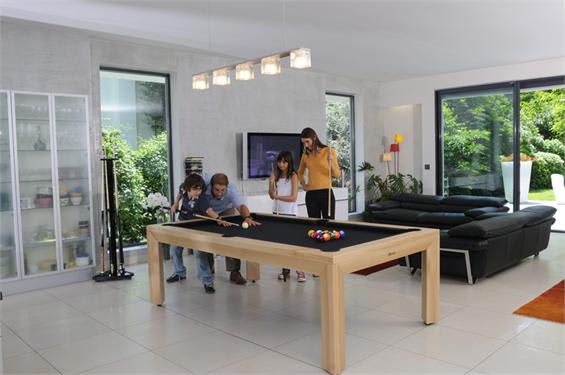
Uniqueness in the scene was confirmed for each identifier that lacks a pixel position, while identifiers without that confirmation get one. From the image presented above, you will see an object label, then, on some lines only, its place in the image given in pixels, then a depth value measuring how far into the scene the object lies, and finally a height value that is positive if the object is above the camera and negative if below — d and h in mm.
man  4699 -348
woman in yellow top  4824 -57
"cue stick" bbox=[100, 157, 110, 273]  5270 -521
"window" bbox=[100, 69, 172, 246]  5926 +425
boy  4625 -389
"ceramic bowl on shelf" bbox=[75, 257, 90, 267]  5227 -1004
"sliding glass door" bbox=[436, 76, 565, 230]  7867 +437
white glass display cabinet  4809 -148
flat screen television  6961 +270
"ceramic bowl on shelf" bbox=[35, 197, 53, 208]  4998 -320
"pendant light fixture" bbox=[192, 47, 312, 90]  3430 +812
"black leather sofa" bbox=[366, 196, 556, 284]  4465 -821
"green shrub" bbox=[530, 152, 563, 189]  9969 -144
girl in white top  4895 -203
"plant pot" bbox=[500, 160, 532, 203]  7953 -302
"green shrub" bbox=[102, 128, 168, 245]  6000 -73
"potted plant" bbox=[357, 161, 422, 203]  8953 -406
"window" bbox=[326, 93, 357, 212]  8859 +600
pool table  2799 -566
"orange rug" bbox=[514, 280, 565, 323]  3625 -1192
